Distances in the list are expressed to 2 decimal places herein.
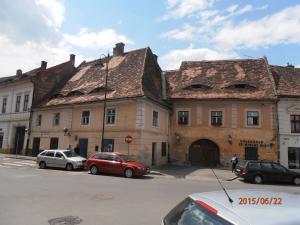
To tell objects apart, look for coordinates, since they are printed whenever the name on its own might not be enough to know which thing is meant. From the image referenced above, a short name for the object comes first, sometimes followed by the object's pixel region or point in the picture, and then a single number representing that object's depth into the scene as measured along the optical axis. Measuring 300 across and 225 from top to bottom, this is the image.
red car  18.94
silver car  22.12
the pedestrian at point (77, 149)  27.59
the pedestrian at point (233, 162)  25.17
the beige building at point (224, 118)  27.55
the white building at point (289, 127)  27.06
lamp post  25.80
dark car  19.89
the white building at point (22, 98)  34.46
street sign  23.60
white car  2.28
